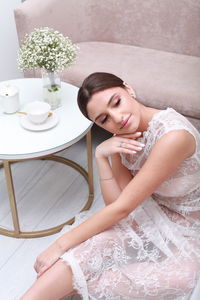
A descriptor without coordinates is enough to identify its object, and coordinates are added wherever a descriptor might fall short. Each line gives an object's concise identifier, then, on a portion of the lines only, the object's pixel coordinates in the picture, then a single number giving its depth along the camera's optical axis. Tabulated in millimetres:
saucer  1846
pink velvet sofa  2332
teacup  1835
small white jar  1898
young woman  1289
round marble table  1732
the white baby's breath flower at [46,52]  1835
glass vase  1967
